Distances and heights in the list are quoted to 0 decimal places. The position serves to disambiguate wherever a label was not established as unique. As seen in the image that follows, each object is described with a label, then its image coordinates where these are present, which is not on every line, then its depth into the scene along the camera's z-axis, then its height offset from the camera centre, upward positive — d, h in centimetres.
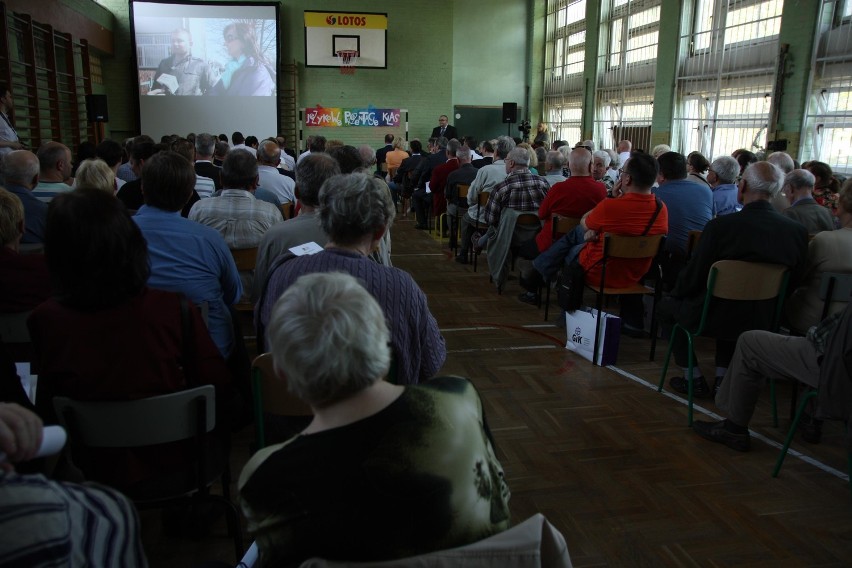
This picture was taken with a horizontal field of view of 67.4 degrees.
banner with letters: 1459 +72
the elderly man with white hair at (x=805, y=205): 384 -27
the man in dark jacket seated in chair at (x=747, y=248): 302 -42
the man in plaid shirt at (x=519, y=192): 545 -34
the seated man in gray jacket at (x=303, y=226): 289 -35
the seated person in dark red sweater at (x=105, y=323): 157 -46
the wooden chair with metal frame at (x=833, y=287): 280 -55
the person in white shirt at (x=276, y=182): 521 -29
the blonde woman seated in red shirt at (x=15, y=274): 226 -46
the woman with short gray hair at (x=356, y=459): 106 -51
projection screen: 1316 +162
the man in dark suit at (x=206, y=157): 521 -11
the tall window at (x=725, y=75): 863 +118
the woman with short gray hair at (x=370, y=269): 193 -37
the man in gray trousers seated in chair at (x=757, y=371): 251 -86
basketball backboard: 1388 +239
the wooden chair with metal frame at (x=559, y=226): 480 -54
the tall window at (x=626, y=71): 1148 +156
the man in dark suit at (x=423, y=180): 891 -42
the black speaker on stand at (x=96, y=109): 1035 +53
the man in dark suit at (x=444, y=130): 1353 +44
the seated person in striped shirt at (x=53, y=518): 77 -48
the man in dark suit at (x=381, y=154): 1183 -9
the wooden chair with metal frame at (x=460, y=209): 710 -65
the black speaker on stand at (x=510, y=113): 1394 +84
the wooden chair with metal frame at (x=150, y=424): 159 -70
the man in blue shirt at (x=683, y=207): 439 -34
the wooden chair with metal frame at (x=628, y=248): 384 -55
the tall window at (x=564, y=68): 1409 +196
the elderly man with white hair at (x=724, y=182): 477 -18
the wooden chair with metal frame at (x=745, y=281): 301 -57
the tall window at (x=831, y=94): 734 +77
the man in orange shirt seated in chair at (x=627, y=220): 390 -39
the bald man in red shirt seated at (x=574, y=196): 490 -32
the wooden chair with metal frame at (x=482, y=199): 635 -46
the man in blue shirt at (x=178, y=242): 235 -36
